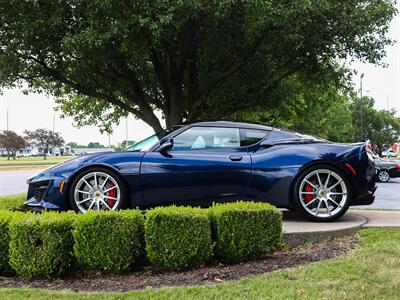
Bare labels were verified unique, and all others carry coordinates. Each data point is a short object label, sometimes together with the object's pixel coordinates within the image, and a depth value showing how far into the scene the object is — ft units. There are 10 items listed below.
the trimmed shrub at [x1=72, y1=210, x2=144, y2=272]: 13.85
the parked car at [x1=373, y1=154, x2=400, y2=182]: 73.00
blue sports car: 18.29
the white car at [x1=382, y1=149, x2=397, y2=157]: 289.25
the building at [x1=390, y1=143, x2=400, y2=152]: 183.71
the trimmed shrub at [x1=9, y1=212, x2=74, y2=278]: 13.80
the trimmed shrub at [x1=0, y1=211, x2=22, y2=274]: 14.60
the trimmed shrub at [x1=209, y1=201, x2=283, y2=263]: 14.48
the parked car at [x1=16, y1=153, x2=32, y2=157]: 338.46
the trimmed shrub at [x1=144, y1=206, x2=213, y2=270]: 13.85
